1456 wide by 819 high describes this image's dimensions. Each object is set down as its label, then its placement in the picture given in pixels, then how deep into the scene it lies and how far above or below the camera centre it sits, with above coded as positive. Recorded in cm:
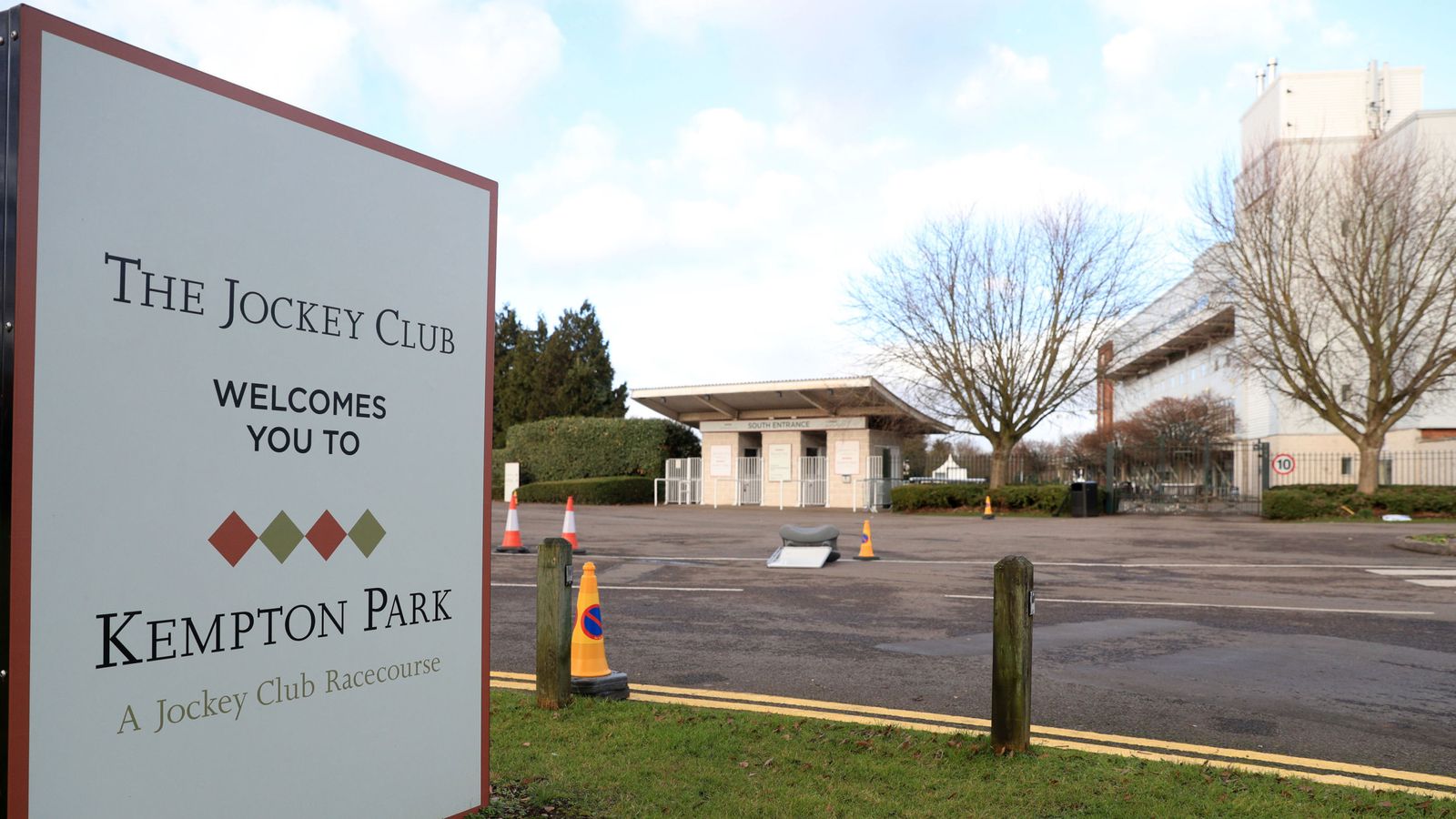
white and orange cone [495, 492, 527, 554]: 1520 -149
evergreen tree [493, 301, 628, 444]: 5459 +375
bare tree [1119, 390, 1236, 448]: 4781 +147
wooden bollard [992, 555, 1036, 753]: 489 -106
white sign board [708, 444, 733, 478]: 3644 -65
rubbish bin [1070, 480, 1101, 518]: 2895 -150
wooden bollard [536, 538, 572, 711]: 563 -104
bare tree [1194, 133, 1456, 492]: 2777 +543
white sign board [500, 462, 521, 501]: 3875 -132
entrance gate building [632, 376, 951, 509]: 3372 +18
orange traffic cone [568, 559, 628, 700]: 600 -132
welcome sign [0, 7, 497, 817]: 243 -3
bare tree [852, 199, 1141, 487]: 3238 +312
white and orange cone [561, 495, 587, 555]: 1580 -140
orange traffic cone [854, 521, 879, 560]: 1534 -161
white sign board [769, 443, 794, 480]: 3516 -60
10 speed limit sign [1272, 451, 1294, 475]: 2875 -42
